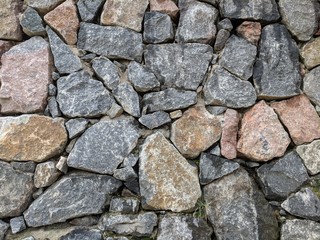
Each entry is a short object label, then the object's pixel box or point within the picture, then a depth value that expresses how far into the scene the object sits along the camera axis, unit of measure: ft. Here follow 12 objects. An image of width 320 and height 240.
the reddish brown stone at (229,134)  6.51
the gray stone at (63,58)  6.86
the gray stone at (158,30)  7.02
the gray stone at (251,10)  6.87
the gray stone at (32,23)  7.05
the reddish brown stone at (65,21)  6.98
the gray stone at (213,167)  6.44
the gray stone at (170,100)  6.68
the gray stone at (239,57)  6.77
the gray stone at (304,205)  6.23
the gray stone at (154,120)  6.64
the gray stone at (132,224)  6.22
